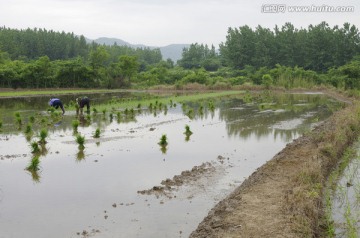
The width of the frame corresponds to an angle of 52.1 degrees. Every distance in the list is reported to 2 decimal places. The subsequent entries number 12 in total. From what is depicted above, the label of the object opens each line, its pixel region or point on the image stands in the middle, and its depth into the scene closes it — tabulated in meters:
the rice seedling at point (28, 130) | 16.56
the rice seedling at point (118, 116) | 21.10
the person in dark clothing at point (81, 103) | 23.66
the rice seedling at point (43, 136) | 14.20
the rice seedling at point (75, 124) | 17.22
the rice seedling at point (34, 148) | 12.88
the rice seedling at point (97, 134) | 15.47
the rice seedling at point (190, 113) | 23.06
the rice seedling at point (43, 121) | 19.37
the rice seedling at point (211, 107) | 26.80
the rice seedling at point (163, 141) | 14.01
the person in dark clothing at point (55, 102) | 23.38
